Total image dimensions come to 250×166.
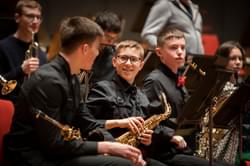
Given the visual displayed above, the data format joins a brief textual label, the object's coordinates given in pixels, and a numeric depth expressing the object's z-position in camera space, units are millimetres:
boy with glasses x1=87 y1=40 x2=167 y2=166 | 5463
